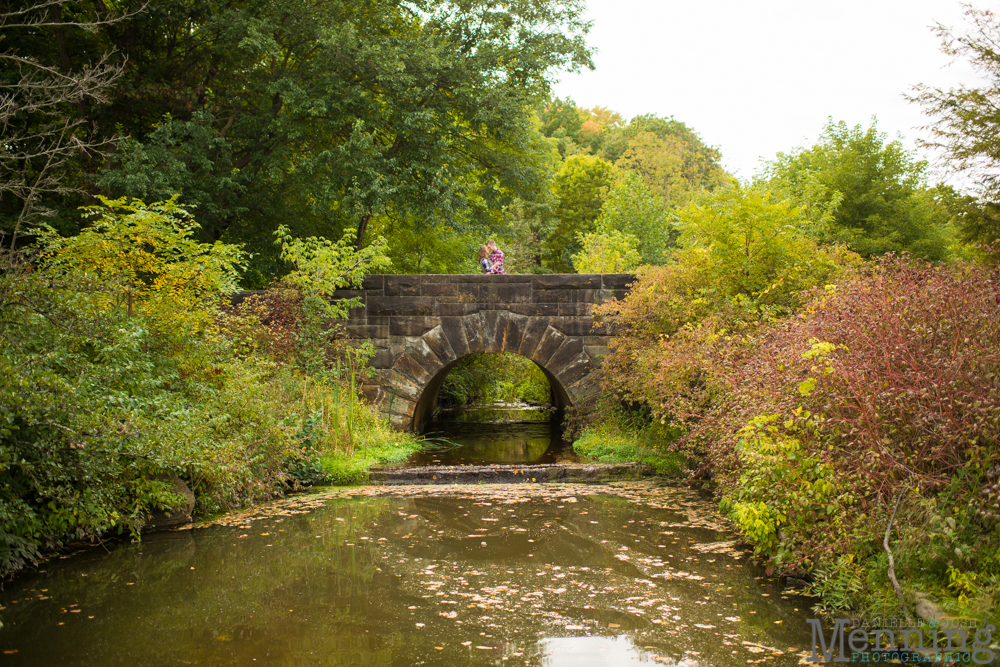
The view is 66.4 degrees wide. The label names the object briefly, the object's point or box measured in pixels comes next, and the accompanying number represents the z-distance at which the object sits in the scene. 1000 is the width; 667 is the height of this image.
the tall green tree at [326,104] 13.34
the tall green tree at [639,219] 23.52
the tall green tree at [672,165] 36.12
